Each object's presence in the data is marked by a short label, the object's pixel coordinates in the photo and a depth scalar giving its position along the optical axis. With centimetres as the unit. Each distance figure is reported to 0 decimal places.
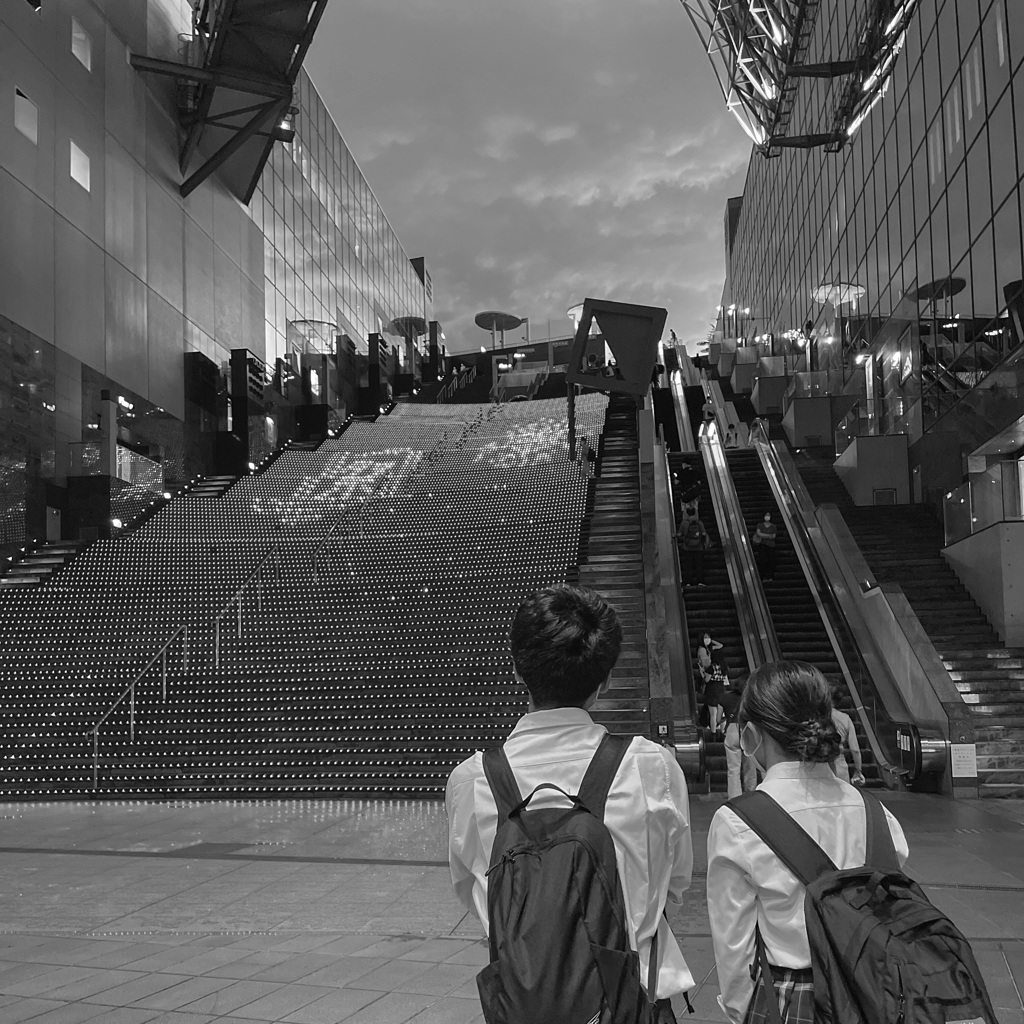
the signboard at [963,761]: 1127
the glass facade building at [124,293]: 2128
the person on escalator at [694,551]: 1811
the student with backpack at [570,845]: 192
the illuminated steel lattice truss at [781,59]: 2359
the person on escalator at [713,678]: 1208
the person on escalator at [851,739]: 704
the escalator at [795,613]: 1359
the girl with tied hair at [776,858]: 222
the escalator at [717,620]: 1242
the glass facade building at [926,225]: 1788
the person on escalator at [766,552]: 1794
